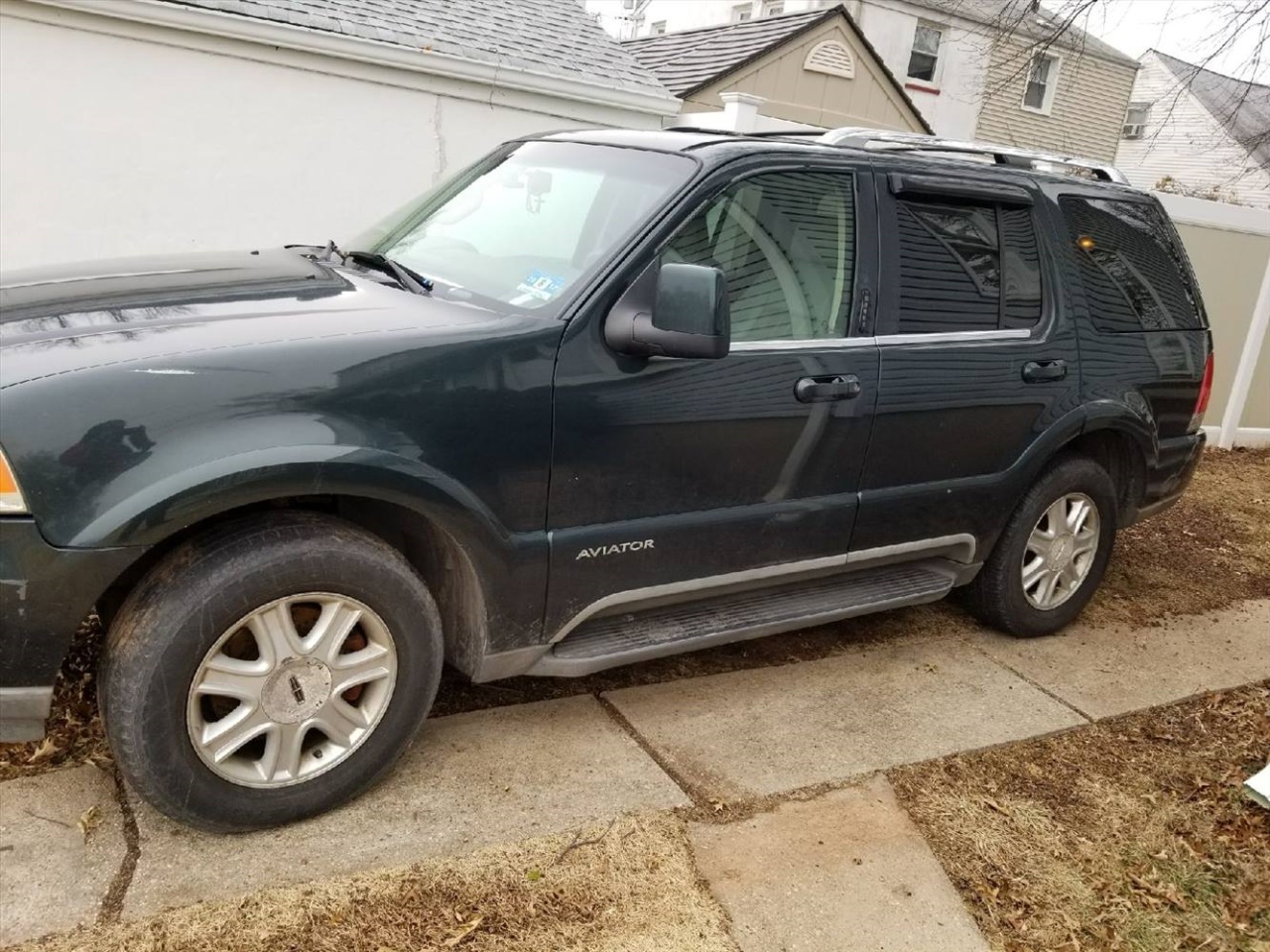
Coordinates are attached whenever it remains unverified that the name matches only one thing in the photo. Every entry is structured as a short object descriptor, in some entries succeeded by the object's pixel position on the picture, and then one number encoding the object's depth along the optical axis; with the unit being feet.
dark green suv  8.23
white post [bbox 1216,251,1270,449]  30.58
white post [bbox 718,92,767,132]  27.89
